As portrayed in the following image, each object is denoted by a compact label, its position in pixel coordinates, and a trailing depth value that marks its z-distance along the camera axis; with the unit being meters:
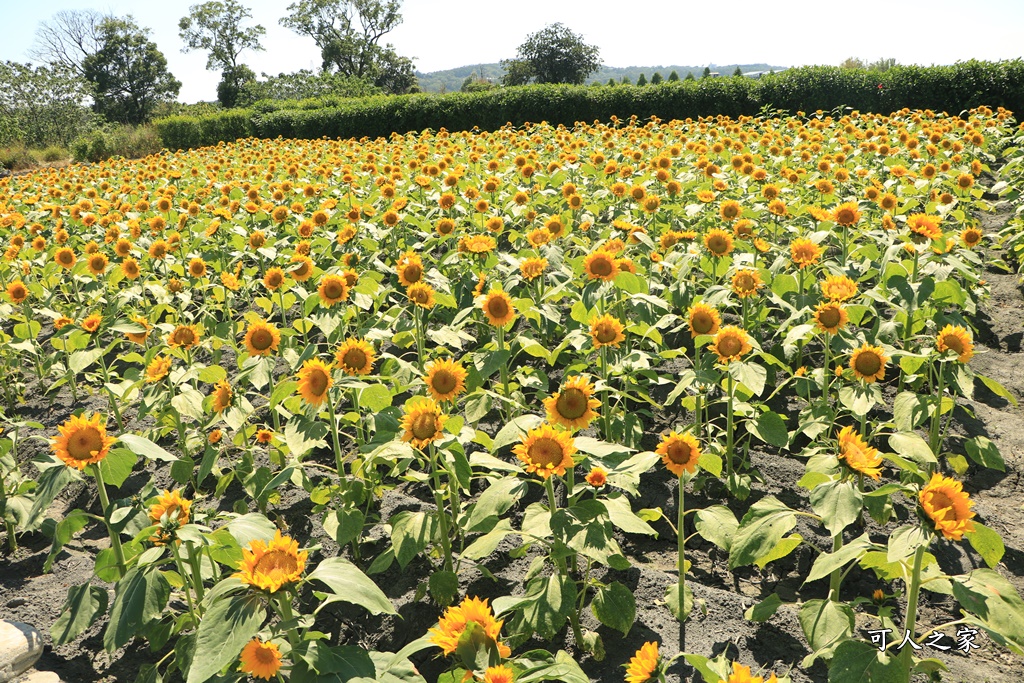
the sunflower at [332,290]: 3.44
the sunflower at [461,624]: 1.56
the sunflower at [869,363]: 2.74
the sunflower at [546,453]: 2.12
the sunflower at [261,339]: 3.23
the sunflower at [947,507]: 1.61
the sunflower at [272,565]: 1.57
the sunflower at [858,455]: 1.91
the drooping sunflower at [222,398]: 3.11
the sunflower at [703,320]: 2.92
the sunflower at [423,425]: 2.30
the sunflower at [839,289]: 3.11
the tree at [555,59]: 80.25
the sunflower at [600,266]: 3.41
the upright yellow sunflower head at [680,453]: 2.22
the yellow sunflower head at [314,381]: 2.69
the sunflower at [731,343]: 2.78
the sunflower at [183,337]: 3.60
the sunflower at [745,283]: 3.49
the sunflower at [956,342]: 2.79
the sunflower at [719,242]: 3.85
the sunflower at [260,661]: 1.67
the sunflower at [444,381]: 2.63
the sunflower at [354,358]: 2.84
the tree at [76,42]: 64.75
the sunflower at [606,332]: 2.90
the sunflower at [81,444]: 2.27
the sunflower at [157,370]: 3.29
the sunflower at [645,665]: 1.57
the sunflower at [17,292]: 4.66
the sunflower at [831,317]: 3.00
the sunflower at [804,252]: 3.70
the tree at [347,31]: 71.19
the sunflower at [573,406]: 2.35
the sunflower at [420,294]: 3.31
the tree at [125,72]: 70.69
